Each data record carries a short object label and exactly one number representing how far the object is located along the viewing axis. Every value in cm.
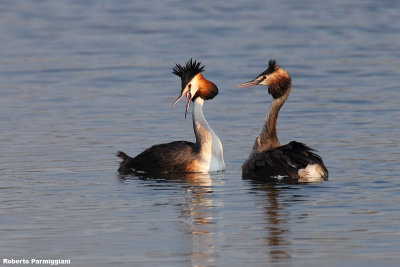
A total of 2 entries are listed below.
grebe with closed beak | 1366
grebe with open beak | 1487
